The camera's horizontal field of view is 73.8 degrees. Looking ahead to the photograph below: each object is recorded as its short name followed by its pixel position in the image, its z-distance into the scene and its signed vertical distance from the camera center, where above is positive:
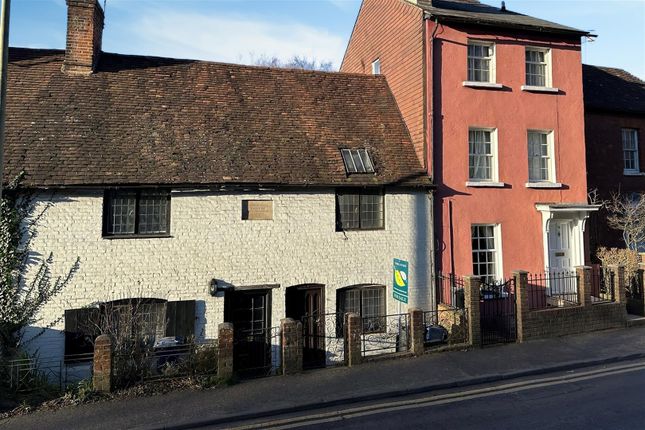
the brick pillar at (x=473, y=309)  11.30 -1.08
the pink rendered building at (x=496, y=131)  13.64 +4.53
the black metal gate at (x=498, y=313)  11.88 -1.33
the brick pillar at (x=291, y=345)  9.60 -1.73
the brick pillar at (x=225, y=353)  9.09 -1.78
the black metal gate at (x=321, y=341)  12.05 -2.03
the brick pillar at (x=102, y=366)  8.52 -1.92
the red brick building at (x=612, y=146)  17.39 +5.10
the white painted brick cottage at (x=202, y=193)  10.59 +2.02
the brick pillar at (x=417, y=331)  10.73 -1.57
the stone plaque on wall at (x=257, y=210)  11.72 +1.60
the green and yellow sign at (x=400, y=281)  10.84 -0.33
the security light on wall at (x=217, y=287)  11.10 -0.48
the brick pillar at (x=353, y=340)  10.20 -1.70
